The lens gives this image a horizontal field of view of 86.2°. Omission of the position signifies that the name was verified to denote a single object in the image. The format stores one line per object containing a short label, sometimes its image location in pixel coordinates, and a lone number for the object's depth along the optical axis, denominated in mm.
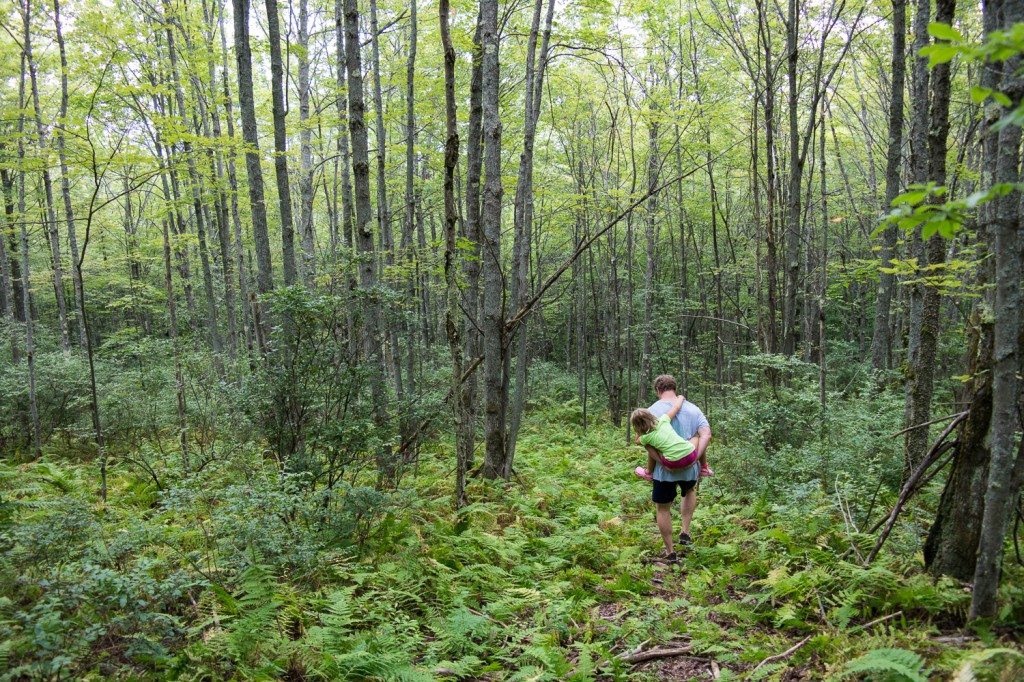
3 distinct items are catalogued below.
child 5480
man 5527
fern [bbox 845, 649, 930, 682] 2695
